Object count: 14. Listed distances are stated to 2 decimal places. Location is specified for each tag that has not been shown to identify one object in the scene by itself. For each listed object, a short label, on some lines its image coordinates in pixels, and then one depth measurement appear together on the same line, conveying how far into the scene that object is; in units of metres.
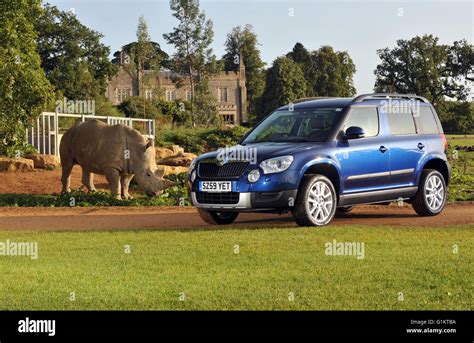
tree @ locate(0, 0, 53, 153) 26.80
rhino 20.33
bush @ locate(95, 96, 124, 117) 56.04
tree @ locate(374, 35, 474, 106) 95.06
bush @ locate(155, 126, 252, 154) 42.56
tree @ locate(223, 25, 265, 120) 108.88
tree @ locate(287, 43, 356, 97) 98.01
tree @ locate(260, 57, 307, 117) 87.31
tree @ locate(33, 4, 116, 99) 83.25
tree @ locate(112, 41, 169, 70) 73.50
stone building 95.88
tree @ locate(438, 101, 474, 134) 83.25
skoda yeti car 12.75
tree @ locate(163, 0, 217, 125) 75.56
